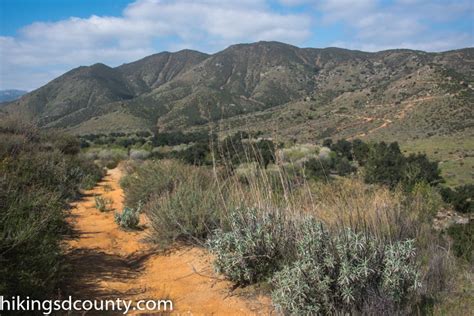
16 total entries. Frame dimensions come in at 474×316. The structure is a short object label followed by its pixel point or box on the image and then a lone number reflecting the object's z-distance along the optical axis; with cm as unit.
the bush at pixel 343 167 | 1790
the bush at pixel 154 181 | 850
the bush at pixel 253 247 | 441
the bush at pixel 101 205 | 923
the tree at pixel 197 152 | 1836
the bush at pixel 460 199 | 1566
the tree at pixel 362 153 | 2167
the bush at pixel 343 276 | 345
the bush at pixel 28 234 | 352
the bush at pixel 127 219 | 738
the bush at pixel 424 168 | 1830
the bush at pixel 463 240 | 641
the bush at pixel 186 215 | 612
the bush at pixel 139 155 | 2403
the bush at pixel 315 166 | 1527
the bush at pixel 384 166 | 1555
